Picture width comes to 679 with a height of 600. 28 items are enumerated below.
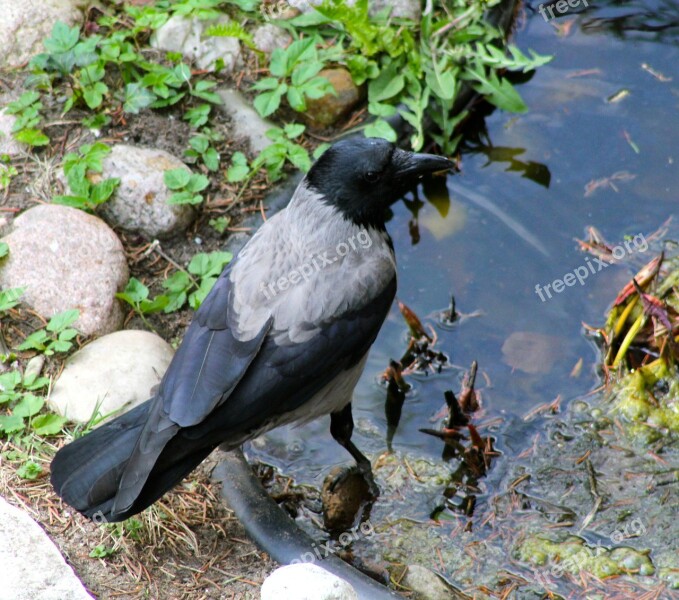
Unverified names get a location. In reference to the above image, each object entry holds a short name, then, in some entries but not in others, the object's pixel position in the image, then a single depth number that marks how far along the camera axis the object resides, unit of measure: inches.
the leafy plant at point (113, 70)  422.3
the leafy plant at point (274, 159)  415.8
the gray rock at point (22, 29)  444.5
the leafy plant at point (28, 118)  409.7
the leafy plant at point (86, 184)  389.4
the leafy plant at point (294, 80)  424.8
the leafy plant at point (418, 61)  438.0
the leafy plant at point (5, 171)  401.4
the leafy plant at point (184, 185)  394.0
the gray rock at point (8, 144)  416.2
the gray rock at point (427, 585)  309.6
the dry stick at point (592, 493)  334.6
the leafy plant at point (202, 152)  420.5
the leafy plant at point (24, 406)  327.9
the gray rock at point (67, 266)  367.9
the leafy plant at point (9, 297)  357.4
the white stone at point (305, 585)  254.1
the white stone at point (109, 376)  339.3
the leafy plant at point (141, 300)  380.0
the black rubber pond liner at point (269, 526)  290.8
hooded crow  289.9
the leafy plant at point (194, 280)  387.9
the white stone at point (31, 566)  264.8
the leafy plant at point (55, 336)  351.3
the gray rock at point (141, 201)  401.1
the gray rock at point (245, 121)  435.2
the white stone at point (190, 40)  456.1
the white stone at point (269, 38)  465.7
